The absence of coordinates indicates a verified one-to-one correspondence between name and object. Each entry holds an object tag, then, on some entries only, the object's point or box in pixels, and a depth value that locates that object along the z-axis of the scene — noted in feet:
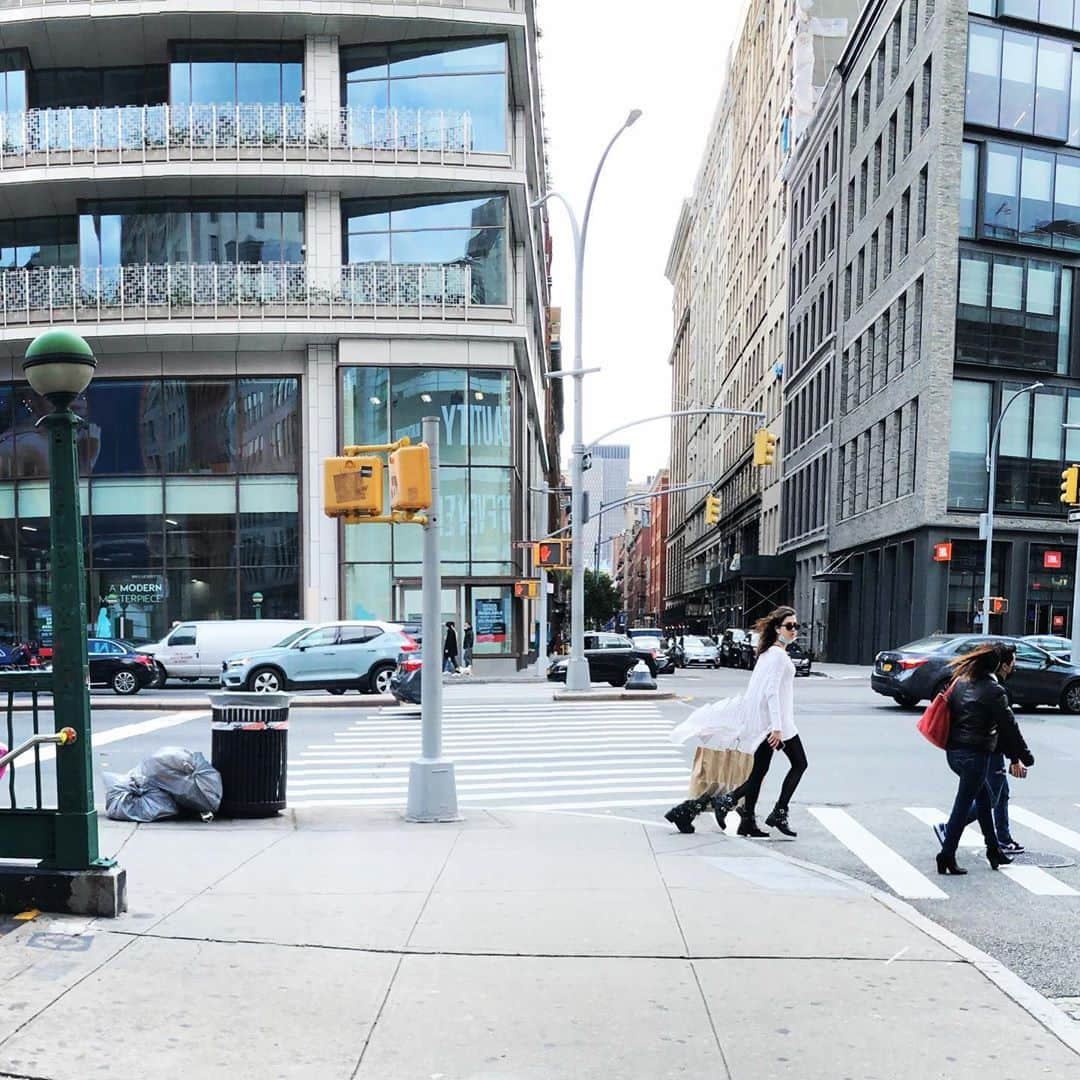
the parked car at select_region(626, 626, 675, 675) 115.66
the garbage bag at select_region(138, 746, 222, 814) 29.84
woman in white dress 28.84
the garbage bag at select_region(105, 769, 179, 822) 29.43
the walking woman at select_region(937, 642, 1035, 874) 25.76
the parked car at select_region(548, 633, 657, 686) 93.30
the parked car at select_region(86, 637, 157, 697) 83.25
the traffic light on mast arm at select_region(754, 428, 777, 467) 89.77
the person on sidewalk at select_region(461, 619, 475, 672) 108.78
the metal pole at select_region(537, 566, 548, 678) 98.17
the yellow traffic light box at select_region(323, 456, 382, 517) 30.83
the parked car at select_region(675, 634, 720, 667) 161.79
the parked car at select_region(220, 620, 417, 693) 77.30
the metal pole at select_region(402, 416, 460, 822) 30.86
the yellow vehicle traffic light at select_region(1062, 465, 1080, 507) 93.76
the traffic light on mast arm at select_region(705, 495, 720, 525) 99.47
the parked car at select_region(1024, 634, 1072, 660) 86.18
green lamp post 18.76
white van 87.61
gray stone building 127.24
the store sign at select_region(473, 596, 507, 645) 112.27
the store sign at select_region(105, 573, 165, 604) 111.24
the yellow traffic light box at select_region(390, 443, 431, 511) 30.09
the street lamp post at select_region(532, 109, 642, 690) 75.87
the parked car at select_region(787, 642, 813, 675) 119.36
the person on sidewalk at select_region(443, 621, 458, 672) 102.17
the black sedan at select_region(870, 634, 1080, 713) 67.15
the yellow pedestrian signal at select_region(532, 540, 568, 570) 83.35
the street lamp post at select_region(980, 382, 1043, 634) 114.73
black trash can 30.12
